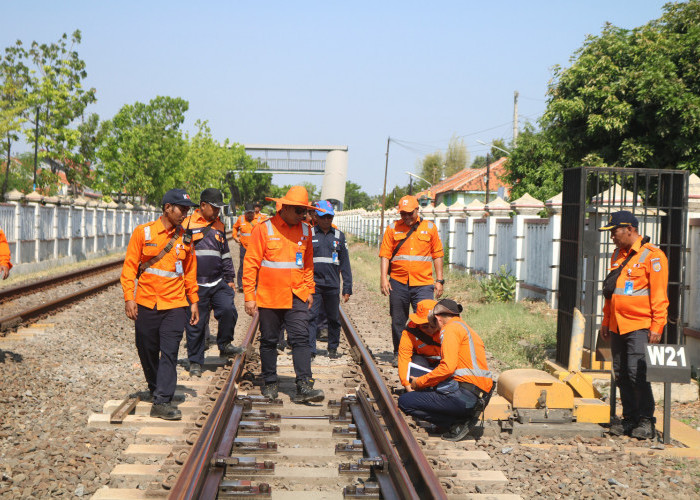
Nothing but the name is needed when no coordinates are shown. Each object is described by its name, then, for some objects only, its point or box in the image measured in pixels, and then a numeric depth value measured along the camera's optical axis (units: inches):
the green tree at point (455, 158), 5049.2
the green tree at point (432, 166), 4835.1
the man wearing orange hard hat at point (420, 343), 272.7
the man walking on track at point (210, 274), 334.6
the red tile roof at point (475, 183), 2878.9
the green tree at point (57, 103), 1520.7
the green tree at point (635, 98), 812.0
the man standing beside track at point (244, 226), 606.9
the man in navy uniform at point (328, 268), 370.9
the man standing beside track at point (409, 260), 336.5
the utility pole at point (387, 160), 2104.2
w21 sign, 241.1
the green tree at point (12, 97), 1438.2
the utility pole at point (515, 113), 1947.7
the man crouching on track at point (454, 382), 244.2
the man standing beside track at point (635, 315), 253.9
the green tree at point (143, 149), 1823.3
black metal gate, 321.1
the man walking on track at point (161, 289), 256.4
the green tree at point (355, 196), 6498.0
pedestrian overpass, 3452.3
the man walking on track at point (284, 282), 280.1
